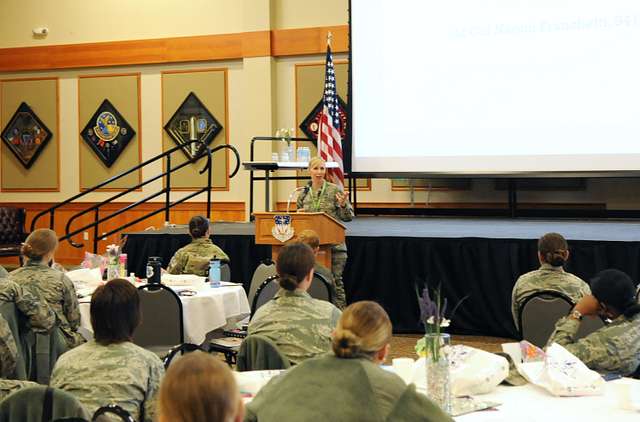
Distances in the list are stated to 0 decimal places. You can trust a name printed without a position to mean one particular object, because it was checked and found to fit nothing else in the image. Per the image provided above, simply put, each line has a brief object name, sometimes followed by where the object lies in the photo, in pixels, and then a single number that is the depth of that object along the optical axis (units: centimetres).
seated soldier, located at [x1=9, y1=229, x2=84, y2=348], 462
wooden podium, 656
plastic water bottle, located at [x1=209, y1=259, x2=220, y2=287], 586
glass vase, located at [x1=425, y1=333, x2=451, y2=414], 255
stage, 711
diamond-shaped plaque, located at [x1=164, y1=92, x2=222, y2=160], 1280
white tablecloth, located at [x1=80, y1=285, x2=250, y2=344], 523
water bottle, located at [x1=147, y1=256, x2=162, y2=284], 530
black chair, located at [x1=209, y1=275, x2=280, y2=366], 492
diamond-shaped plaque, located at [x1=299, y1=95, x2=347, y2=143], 1219
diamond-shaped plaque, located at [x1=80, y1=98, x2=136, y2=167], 1329
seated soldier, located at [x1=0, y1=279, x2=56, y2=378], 433
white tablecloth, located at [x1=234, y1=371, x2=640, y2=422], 252
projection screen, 932
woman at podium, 700
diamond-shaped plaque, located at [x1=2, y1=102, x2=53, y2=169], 1380
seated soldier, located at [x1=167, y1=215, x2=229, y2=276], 653
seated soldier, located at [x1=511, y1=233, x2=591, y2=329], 469
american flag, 1002
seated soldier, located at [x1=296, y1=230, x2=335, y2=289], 542
